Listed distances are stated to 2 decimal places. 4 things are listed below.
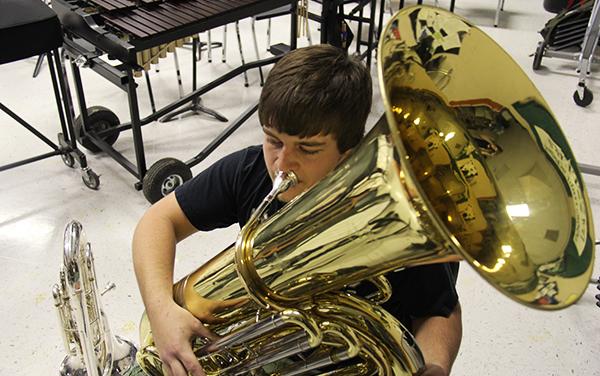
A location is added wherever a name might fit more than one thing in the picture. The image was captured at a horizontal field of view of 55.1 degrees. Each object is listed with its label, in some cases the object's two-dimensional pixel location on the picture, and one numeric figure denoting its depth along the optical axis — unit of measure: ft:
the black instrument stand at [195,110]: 10.01
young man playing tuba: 3.08
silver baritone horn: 3.68
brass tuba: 2.42
